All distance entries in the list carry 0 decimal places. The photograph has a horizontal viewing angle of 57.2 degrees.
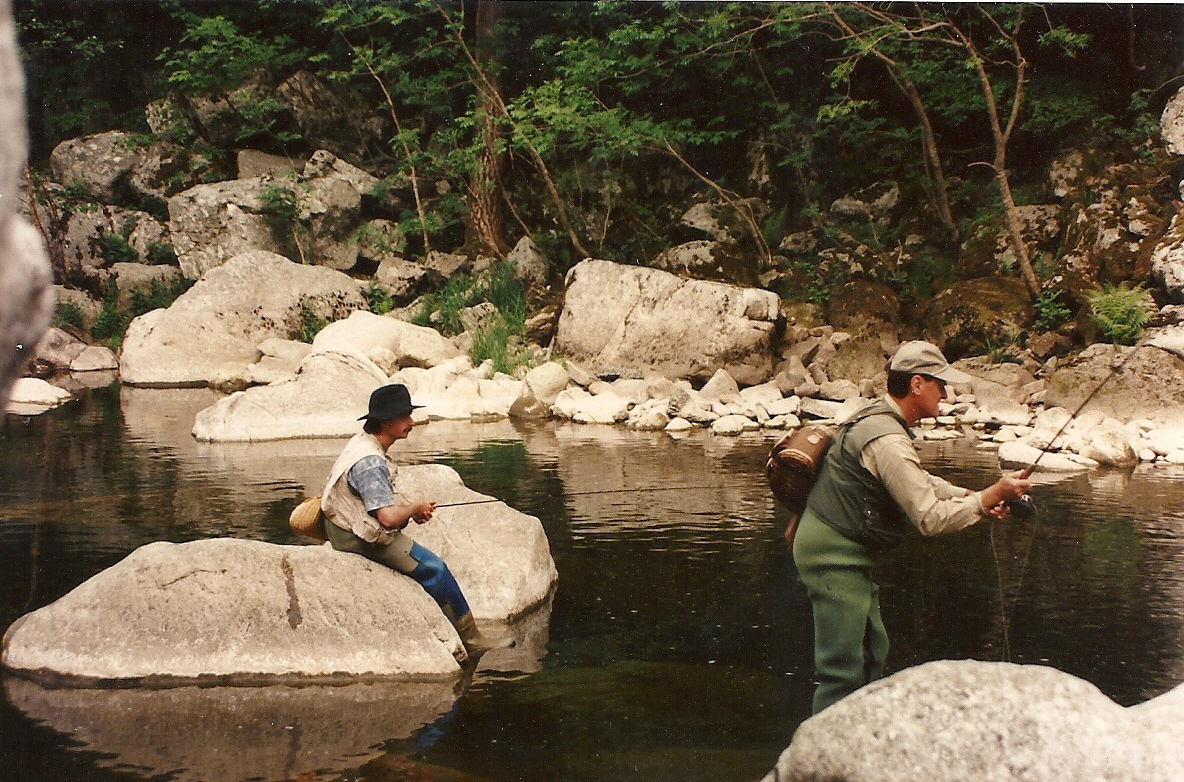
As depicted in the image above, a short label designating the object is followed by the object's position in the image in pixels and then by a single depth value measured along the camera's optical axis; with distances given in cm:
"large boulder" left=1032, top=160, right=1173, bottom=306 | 1545
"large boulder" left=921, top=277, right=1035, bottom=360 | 1598
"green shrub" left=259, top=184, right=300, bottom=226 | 2298
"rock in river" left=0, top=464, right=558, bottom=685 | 516
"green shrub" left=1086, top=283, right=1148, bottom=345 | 1422
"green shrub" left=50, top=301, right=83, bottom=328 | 2286
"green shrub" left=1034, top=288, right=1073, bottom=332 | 1590
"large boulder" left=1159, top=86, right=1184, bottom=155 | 1546
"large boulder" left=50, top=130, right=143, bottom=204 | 2511
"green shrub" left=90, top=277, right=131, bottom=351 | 2322
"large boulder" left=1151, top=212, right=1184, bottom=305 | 1405
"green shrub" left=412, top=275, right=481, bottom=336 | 1988
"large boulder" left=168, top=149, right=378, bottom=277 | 2327
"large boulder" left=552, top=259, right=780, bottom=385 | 1664
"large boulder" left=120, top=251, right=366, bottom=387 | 1956
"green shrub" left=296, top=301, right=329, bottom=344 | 2053
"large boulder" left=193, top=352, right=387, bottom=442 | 1321
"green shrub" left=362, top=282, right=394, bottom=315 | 2150
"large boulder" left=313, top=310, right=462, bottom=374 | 1738
